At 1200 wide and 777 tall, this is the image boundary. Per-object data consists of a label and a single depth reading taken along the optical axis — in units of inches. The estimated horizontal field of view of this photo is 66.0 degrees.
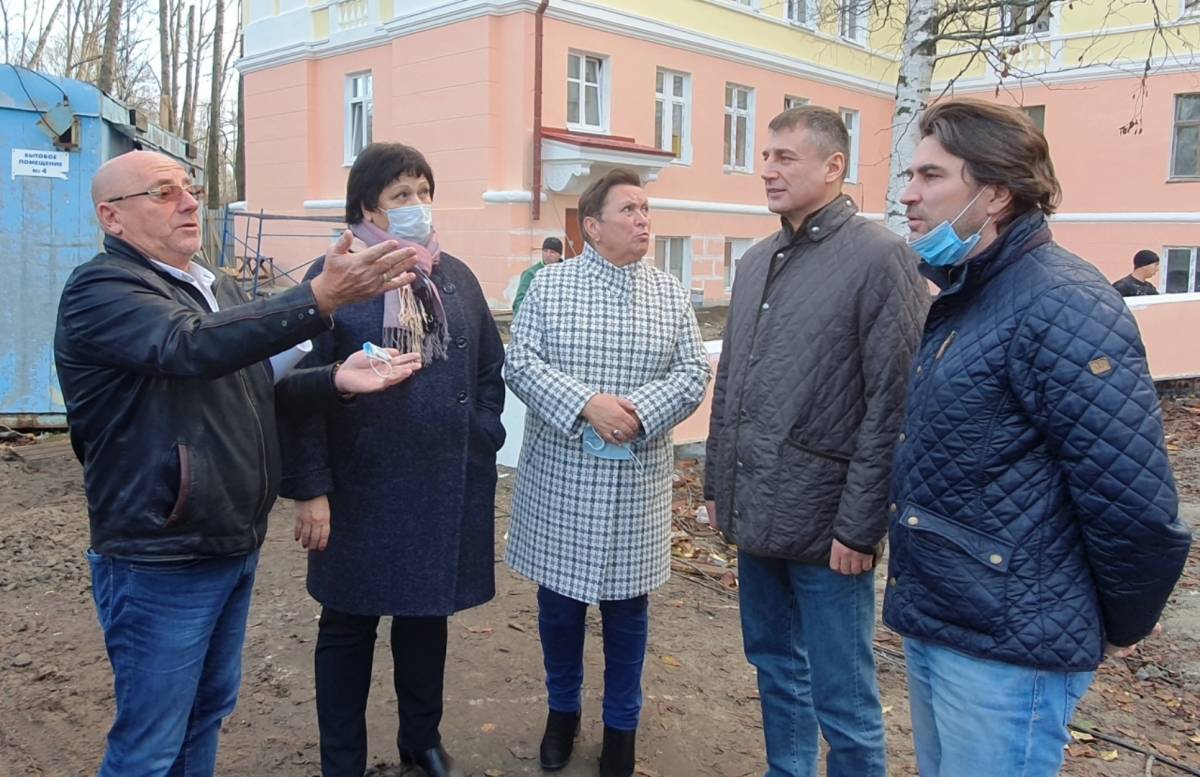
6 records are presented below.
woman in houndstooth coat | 120.9
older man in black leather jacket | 84.2
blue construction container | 274.5
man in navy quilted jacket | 69.6
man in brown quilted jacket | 98.6
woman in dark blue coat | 111.6
